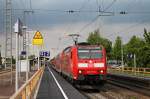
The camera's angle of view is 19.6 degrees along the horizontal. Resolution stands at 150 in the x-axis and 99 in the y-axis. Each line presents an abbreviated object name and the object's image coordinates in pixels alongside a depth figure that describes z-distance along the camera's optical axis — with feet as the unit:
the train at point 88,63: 96.27
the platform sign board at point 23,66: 101.40
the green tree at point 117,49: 415.42
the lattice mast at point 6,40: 234.54
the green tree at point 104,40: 412.98
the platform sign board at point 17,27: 48.24
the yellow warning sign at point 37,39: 112.79
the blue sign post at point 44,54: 234.58
